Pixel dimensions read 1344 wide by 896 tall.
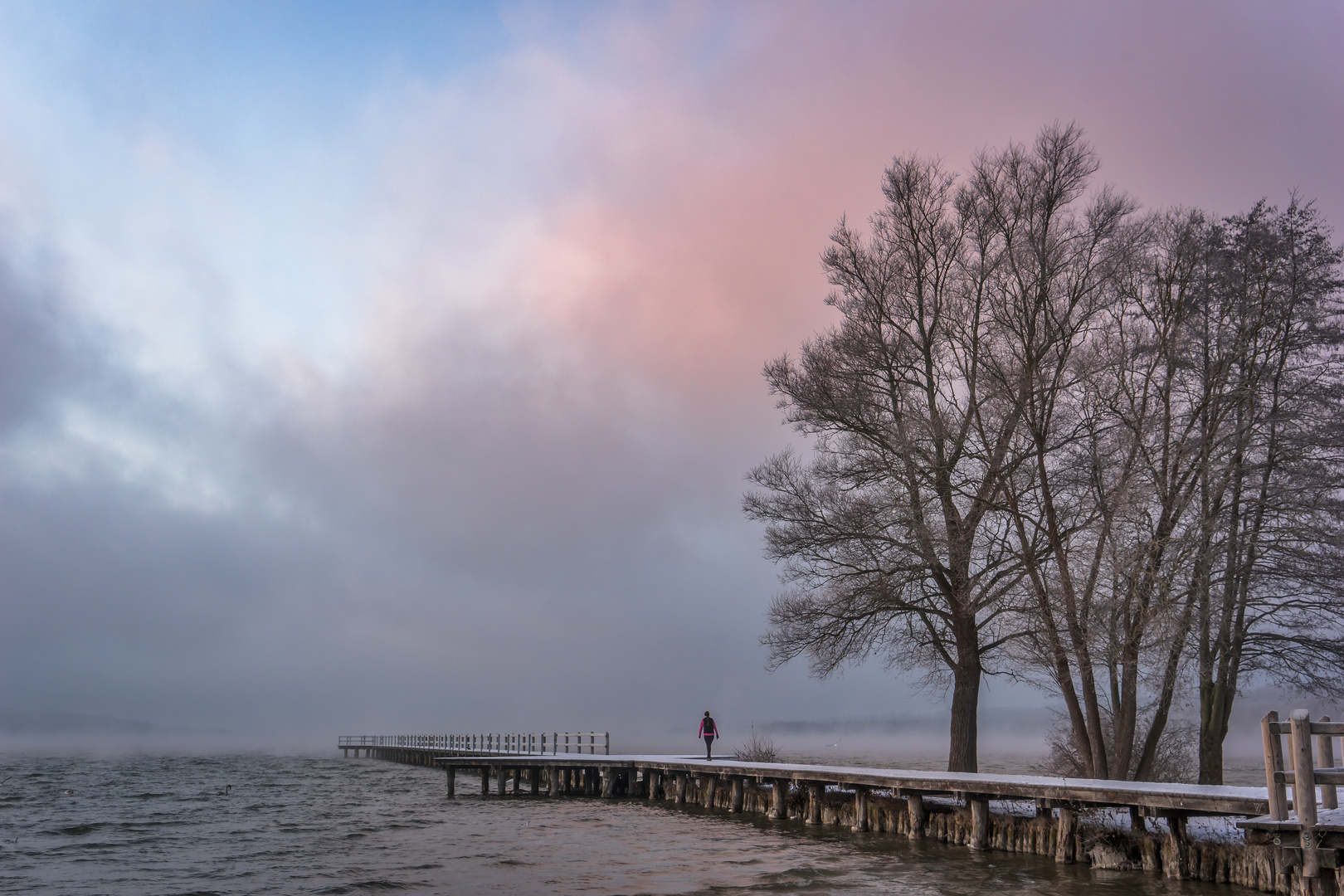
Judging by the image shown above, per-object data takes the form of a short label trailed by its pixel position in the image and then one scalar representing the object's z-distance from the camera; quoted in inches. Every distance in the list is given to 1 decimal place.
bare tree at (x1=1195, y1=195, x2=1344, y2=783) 704.4
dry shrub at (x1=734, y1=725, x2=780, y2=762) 1225.4
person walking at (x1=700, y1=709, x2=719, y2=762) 1125.7
